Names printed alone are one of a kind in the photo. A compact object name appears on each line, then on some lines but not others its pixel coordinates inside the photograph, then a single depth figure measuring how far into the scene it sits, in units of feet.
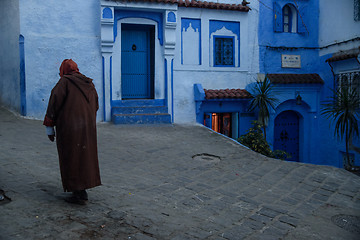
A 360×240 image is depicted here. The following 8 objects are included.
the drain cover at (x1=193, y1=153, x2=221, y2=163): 23.04
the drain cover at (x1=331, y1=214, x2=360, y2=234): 13.88
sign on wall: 40.24
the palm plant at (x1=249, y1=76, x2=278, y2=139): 35.75
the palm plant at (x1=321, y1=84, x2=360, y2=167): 32.17
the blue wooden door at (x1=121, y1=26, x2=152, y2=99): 35.65
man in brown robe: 12.64
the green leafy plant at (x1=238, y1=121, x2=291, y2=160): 32.12
